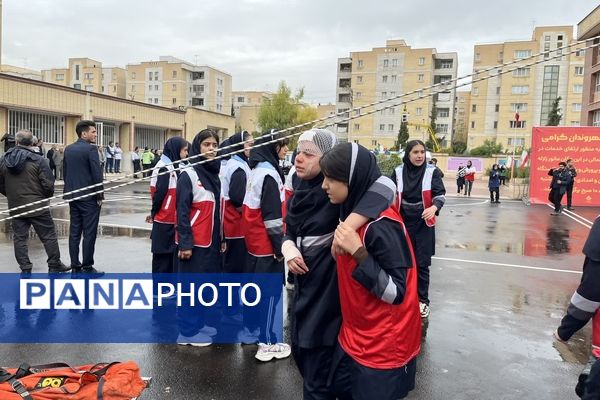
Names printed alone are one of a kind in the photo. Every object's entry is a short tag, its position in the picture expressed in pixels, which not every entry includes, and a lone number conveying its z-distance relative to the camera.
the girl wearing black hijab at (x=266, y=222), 3.93
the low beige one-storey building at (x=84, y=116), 23.52
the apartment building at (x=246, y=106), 96.31
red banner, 19.28
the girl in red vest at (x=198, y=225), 4.36
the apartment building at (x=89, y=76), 89.25
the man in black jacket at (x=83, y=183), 6.33
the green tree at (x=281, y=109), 52.06
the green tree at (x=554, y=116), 56.22
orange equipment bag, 2.95
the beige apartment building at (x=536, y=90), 67.31
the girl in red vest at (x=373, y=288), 2.08
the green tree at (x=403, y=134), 64.75
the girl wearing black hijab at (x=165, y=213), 5.29
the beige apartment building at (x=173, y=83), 89.06
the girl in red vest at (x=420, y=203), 5.31
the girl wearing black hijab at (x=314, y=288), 2.53
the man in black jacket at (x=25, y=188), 6.17
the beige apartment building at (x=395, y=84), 74.50
